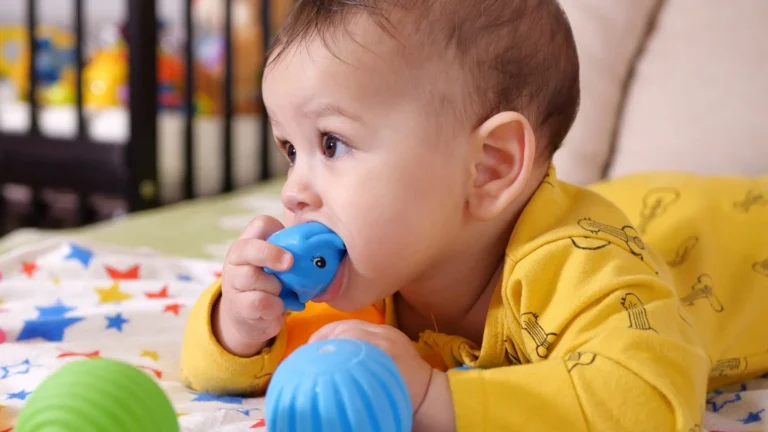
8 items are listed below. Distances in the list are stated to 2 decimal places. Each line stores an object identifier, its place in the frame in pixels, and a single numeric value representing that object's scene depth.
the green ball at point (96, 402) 0.43
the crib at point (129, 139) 1.96
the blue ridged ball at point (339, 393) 0.46
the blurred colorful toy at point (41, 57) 2.44
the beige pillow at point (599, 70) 1.31
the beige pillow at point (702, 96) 1.18
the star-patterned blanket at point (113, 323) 0.67
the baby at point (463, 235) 0.55
